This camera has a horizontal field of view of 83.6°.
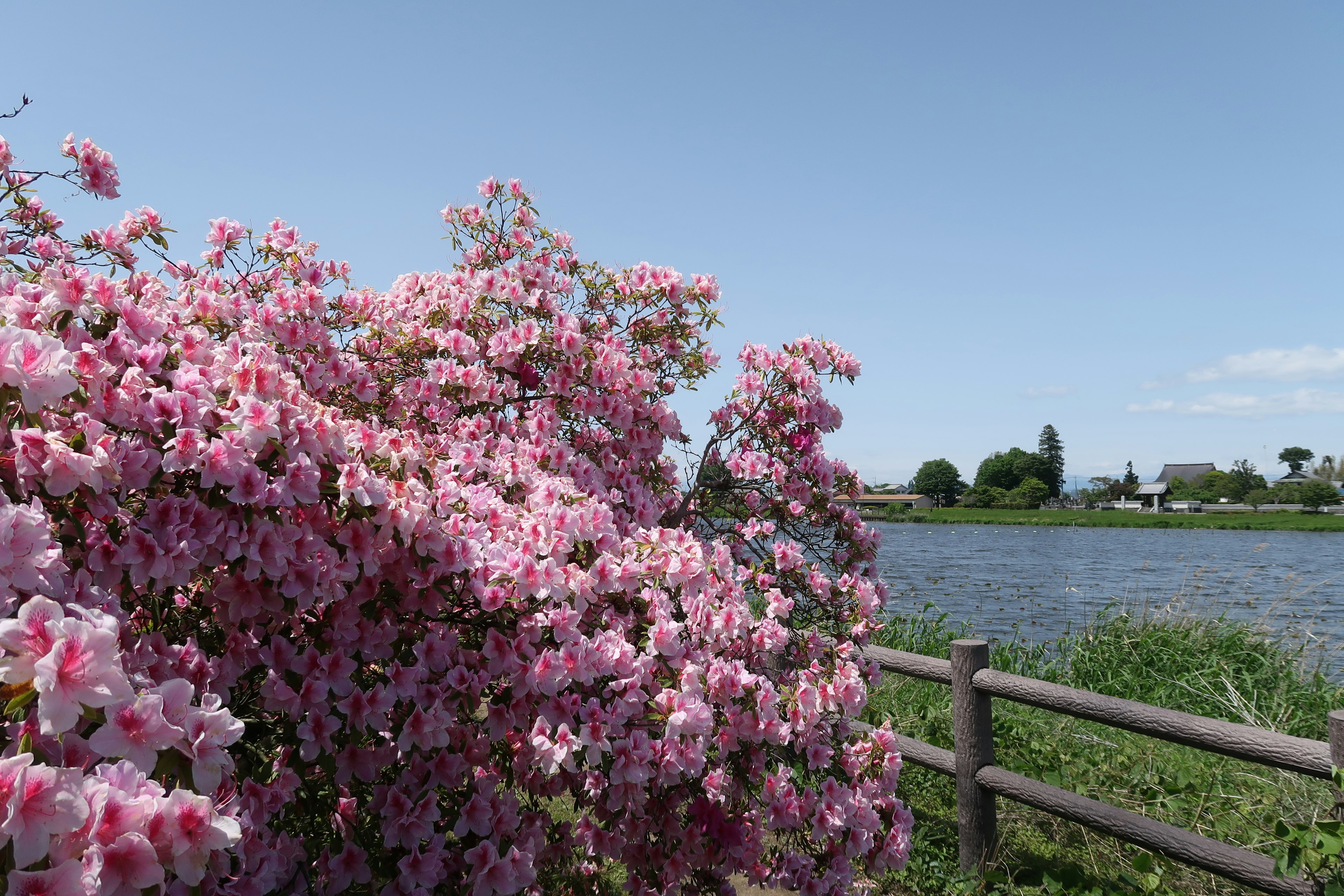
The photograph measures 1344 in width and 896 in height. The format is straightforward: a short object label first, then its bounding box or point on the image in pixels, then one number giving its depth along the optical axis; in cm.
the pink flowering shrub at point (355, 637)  127
